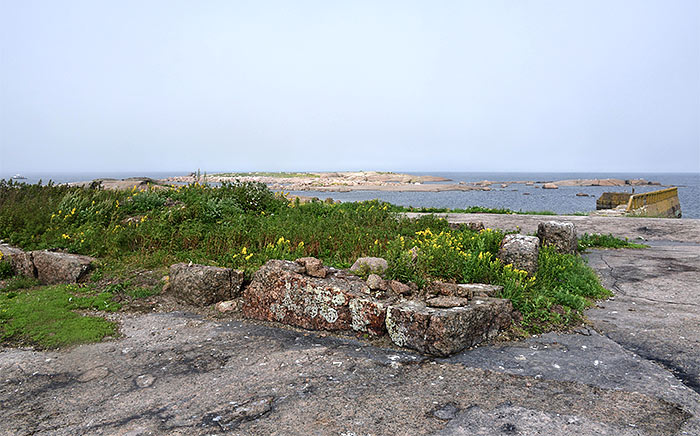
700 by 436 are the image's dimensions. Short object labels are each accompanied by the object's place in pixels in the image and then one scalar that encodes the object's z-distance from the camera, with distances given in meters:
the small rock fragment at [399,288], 5.27
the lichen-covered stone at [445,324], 4.39
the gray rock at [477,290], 5.12
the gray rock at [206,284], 6.22
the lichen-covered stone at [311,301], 5.06
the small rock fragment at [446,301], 4.74
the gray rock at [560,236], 8.84
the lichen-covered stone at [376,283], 5.36
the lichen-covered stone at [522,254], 6.57
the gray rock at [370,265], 5.98
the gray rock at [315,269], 5.74
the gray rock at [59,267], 7.26
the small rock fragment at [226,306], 5.99
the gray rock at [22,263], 7.62
